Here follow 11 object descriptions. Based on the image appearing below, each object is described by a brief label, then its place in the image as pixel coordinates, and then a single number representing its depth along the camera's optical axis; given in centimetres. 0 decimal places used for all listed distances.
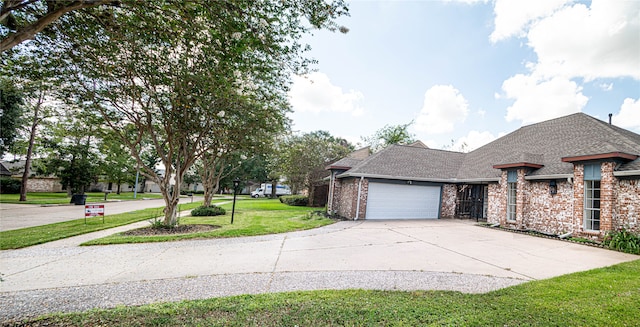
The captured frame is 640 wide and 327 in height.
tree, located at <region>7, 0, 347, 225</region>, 392
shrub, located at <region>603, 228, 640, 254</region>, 722
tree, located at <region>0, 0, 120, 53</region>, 267
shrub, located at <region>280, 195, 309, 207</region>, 2250
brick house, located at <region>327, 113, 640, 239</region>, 830
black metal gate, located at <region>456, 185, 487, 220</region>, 1529
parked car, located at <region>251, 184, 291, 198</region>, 3831
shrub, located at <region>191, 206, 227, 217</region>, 1446
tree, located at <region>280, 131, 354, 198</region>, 2326
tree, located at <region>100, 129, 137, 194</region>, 2681
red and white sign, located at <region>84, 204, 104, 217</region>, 964
